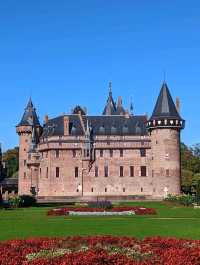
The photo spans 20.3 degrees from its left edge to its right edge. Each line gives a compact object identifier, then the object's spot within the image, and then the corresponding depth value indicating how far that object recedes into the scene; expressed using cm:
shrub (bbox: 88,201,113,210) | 4169
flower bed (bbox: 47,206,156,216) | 3592
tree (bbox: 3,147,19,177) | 12531
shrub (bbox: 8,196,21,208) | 5001
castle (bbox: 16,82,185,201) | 7731
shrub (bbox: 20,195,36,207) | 5266
